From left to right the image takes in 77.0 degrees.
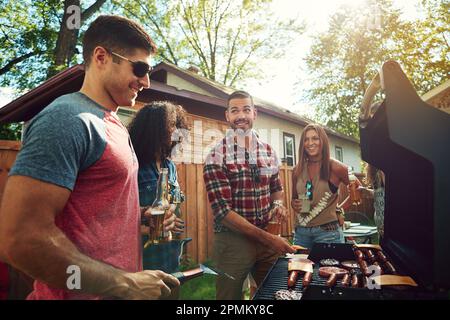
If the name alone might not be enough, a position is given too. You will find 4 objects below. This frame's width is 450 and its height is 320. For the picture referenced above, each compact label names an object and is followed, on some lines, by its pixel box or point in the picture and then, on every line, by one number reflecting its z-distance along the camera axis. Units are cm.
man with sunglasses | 93
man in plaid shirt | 280
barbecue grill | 114
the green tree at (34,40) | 1410
